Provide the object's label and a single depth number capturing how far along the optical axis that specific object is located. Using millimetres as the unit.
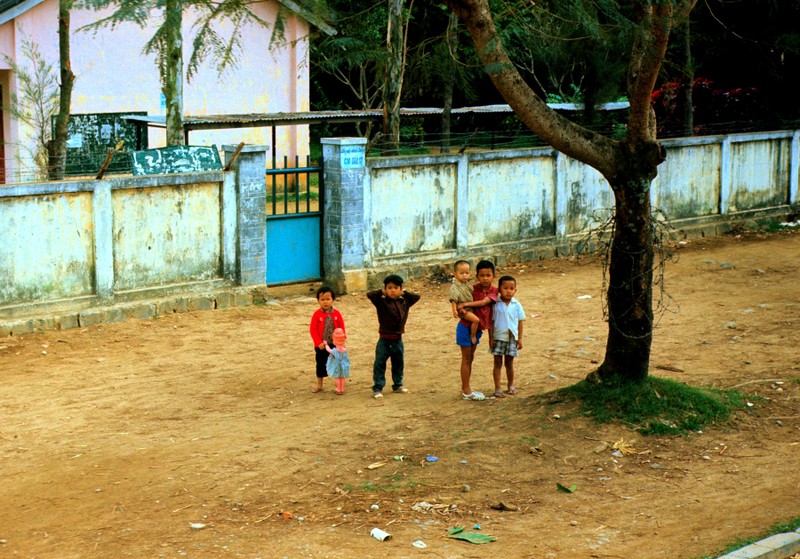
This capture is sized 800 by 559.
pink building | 19812
